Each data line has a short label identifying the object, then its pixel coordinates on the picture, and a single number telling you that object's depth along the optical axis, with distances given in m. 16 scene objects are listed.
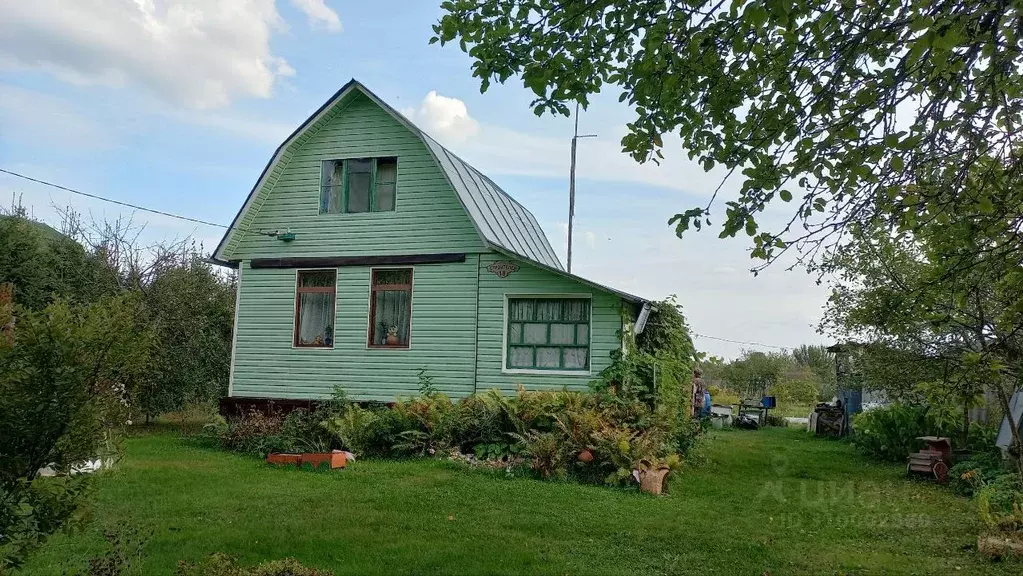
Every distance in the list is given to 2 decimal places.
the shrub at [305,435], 11.89
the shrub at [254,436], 12.21
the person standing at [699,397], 19.56
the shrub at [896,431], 13.55
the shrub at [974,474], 9.91
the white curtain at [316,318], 14.59
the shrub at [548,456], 9.88
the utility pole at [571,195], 22.88
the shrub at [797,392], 28.94
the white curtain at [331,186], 14.70
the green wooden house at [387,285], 13.25
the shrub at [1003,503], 6.80
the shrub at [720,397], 29.27
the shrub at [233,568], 4.28
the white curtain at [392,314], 14.17
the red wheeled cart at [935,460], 11.23
